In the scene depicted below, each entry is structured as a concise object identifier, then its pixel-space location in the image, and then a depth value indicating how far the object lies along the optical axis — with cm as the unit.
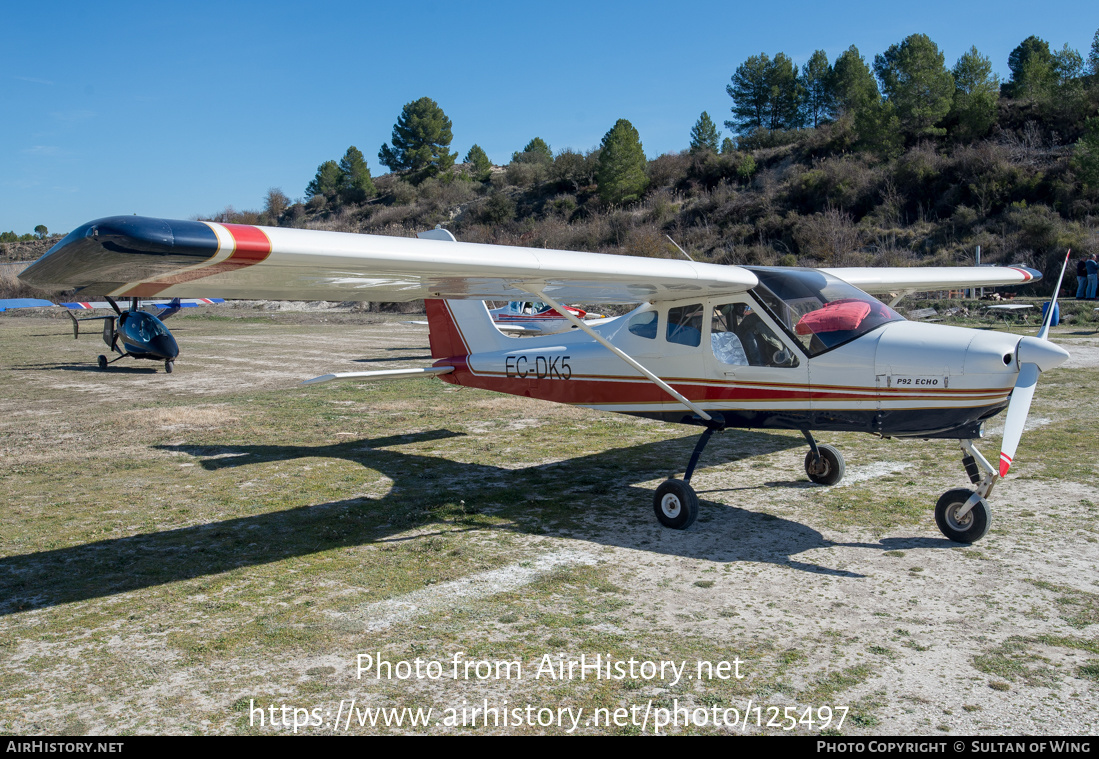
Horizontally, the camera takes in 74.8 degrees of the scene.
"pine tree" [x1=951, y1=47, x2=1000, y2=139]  4144
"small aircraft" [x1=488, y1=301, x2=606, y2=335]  2002
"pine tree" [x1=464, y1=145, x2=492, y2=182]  7942
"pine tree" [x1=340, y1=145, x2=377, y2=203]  7621
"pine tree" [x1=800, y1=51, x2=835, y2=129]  6128
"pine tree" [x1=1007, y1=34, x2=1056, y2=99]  4281
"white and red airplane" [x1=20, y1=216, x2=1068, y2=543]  396
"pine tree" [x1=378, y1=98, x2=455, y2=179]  7506
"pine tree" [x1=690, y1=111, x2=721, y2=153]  6319
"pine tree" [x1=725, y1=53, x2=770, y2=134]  6256
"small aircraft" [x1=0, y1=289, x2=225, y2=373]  1769
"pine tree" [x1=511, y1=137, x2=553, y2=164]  7750
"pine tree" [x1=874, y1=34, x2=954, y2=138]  4319
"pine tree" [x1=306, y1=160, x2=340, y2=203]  8825
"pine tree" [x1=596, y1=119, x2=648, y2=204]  5225
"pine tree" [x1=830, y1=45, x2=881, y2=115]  5448
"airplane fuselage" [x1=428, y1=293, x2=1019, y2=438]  531
